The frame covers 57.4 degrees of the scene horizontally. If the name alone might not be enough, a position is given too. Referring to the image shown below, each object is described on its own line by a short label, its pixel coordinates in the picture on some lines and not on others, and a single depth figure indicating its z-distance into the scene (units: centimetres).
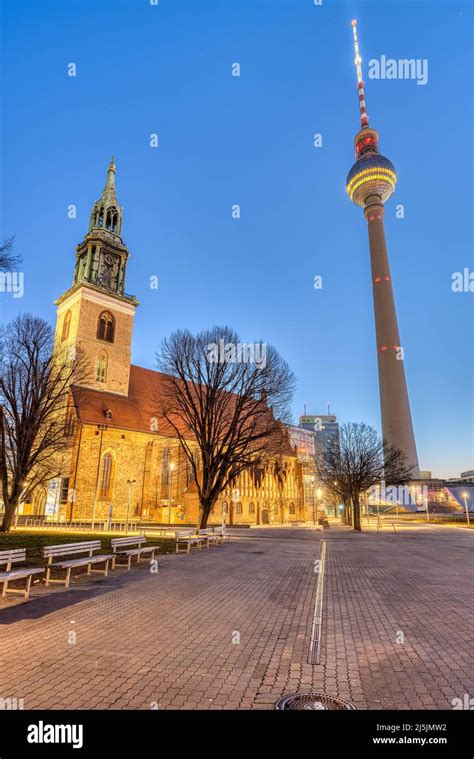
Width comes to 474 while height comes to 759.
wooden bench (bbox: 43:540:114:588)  979
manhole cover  391
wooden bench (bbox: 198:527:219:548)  2106
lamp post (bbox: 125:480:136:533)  3970
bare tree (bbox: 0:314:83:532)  2436
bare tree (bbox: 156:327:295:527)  2431
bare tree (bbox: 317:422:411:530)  3425
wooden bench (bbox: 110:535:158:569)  1280
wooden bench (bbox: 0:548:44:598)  834
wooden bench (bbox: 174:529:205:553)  1766
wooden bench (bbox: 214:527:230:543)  2288
